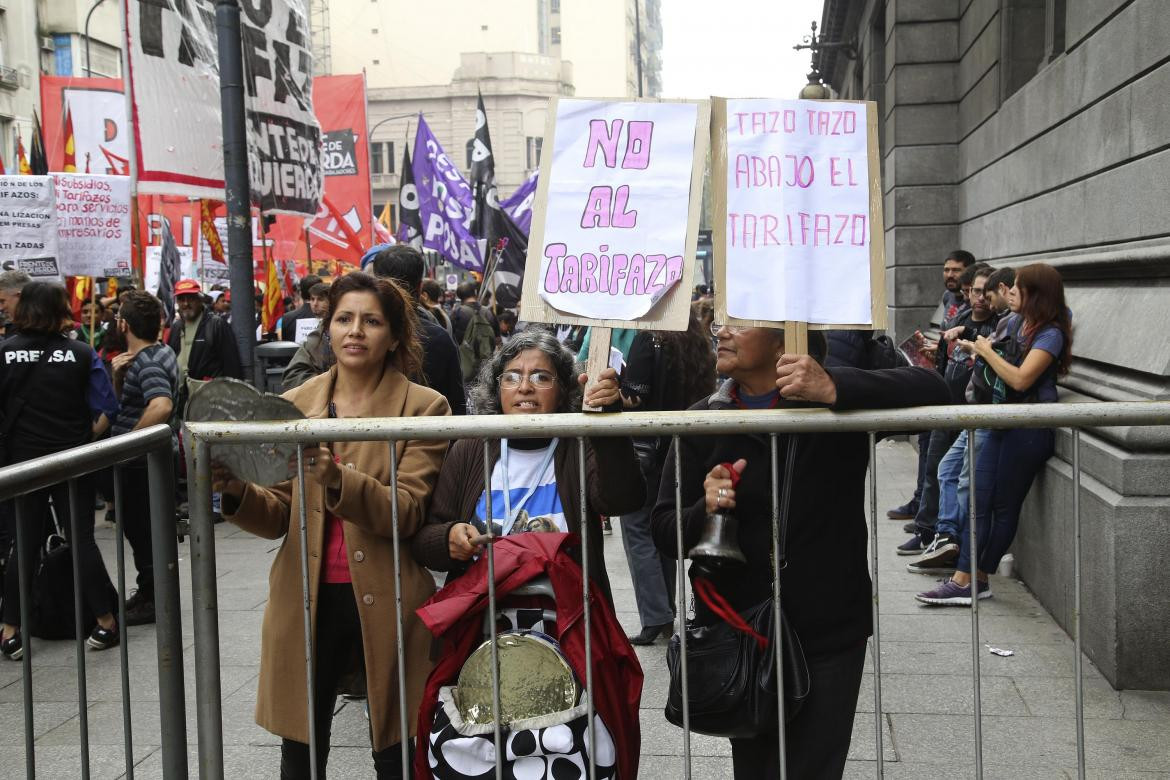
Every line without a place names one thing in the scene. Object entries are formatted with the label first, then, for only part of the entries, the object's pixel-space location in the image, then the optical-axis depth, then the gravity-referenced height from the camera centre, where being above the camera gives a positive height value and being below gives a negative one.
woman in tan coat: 3.35 -0.77
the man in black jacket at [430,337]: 6.04 -0.11
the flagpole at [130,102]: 8.52 +1.66
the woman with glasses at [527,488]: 3.13 -0.49
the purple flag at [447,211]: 16.16 +1.44
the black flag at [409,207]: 17.25 +1.61
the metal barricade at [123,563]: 2.58 -0.58
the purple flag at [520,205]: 16.16 +1.50
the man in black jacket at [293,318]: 12.23 +0.02
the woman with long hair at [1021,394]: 6.38 -0.53
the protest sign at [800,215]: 2.93 +0.23
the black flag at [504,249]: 13.67 +0.77
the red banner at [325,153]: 18.19 +2.72
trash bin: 10.09 -0.35
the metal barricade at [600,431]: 2.75 -0.29
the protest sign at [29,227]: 10.84 +0.93
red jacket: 2.97 -0.81
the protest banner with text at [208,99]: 8.63 +1.69
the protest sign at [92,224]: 12.32 +1.07
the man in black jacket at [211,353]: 9.68 -0.25
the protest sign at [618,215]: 3.00 +0.24
